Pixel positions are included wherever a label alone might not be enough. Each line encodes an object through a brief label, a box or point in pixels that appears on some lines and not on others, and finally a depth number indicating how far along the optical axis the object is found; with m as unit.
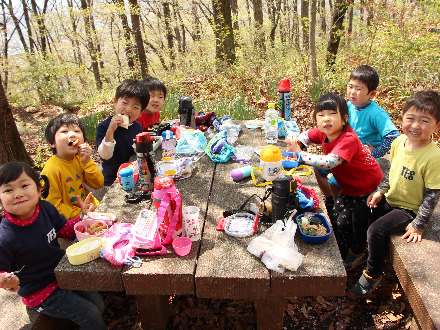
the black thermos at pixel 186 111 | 3.40
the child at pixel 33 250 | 1.82
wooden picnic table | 1.50
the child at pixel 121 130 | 2.73
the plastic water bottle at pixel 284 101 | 3.34
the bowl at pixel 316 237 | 1.67
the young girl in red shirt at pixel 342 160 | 2.35
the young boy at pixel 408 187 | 2.05
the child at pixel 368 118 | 2.97
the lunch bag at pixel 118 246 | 1.63
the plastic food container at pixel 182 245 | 1.64
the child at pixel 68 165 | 2.40
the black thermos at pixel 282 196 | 1.72
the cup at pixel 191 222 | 1.74
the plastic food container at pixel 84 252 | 1.64
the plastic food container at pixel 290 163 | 2.55
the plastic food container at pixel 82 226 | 1.83
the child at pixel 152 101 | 3.54
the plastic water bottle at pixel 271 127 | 3.11
